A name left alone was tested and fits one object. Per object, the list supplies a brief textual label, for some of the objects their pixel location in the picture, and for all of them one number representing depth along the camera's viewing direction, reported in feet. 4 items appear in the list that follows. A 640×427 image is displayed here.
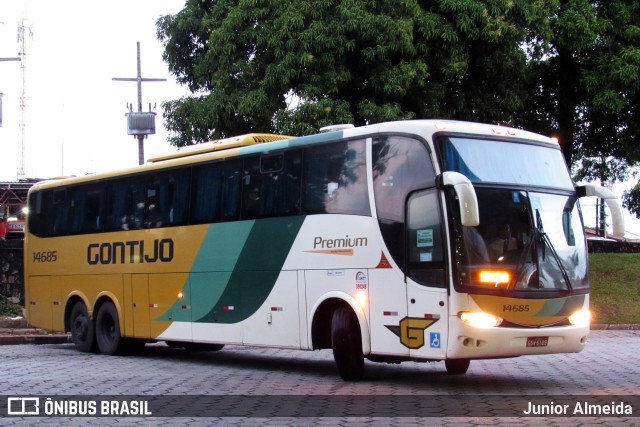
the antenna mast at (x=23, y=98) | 244.22
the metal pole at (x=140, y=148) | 98.68
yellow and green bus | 38.63
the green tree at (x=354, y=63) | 79.82
